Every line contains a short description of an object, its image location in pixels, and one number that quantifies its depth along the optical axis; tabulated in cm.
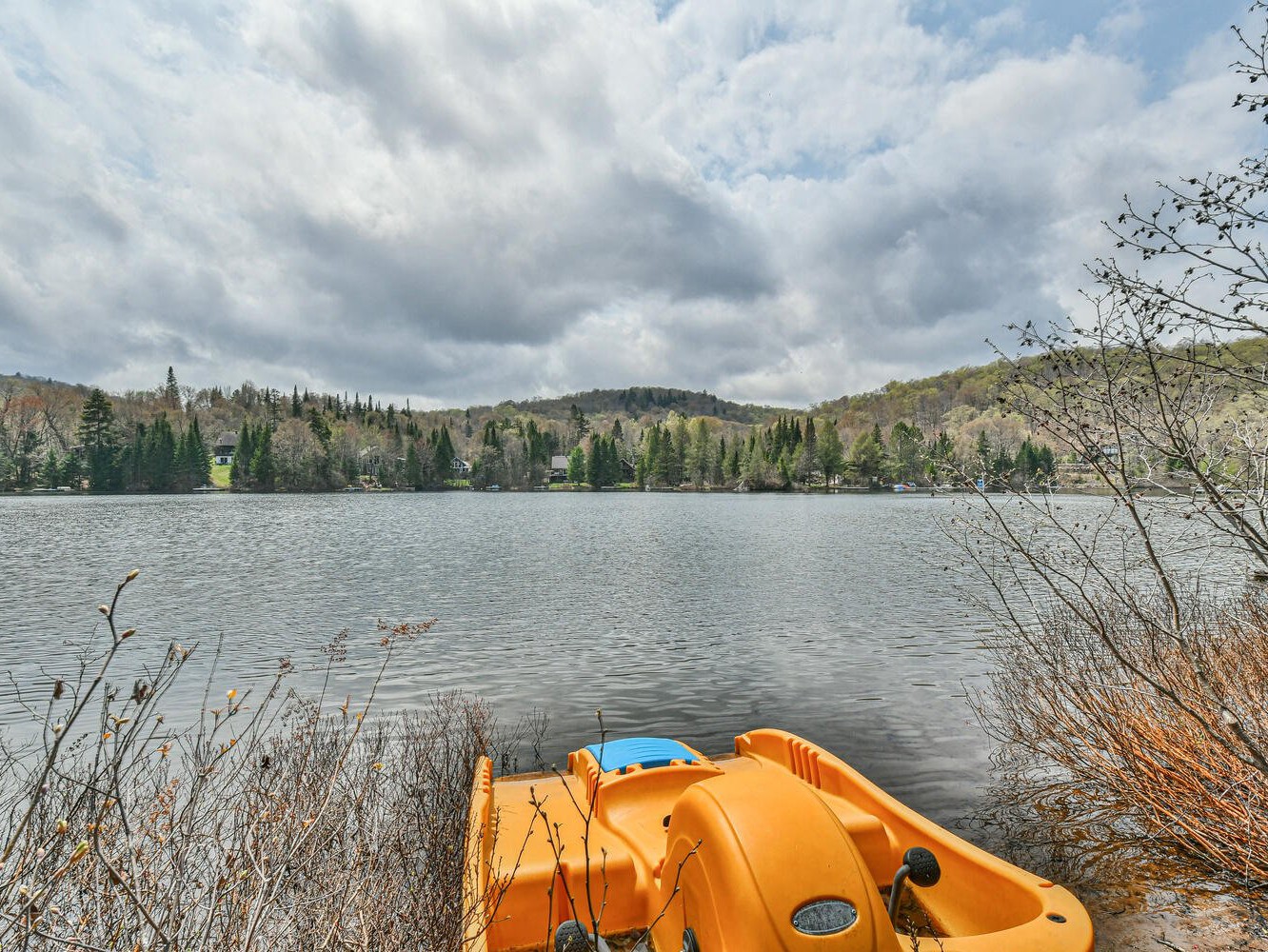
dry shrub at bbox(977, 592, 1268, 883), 566
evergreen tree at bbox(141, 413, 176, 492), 10581
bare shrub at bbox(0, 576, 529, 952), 291
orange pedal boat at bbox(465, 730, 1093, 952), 322
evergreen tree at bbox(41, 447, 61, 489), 10050
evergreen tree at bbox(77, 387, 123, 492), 10221
